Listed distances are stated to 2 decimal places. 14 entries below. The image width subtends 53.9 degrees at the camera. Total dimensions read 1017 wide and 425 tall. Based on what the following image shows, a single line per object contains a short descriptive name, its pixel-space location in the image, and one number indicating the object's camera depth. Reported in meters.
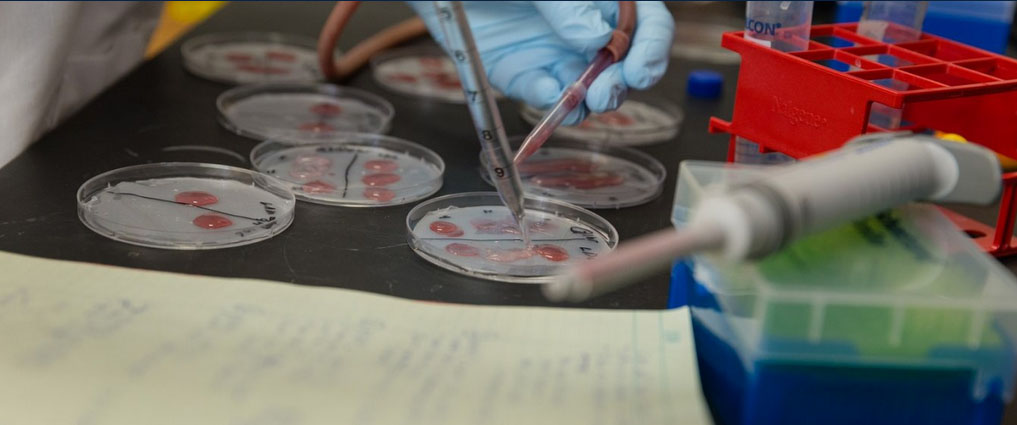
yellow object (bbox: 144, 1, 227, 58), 2.29
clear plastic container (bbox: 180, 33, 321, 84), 1.69
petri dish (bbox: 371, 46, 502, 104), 1.68
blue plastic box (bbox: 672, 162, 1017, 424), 0.69
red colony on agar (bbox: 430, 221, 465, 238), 1.16
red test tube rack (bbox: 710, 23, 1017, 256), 1.02
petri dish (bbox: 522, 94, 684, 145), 1.53
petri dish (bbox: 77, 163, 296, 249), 1.07
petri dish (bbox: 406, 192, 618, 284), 1.06
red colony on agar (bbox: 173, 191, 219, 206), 1.18
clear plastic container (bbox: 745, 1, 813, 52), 1.18
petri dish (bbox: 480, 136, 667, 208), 1.30
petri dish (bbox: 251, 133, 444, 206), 1.23
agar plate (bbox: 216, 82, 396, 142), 1.43
